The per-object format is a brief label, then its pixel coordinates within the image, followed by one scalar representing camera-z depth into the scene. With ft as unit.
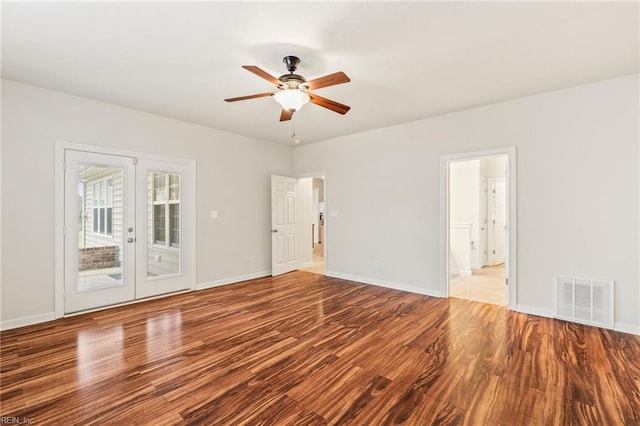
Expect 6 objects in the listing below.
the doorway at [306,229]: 22.17
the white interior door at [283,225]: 19.48
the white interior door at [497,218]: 22.74
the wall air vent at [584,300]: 10.71
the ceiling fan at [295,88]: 8.17
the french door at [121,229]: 12.23
